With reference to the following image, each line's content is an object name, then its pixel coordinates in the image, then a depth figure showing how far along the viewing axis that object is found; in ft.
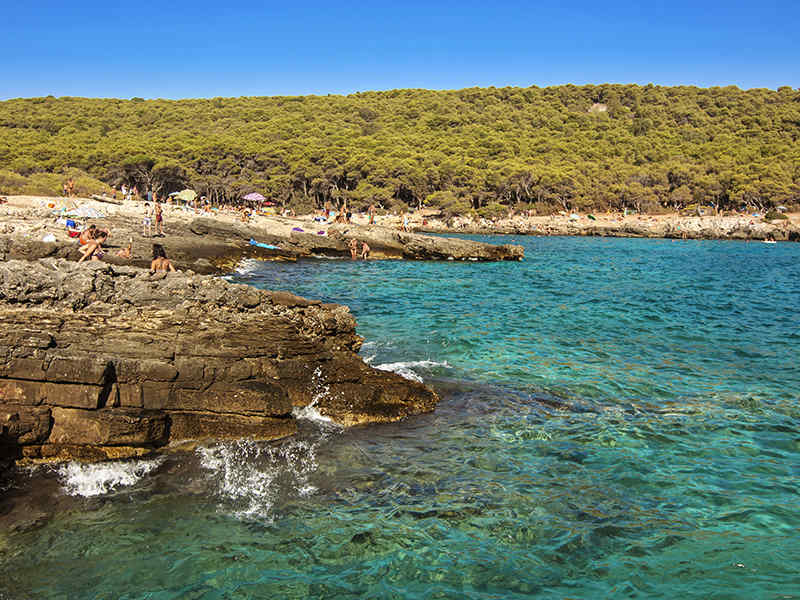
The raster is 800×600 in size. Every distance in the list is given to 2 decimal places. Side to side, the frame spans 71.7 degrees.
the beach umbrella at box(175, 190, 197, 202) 131.03
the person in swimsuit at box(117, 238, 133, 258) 67.75
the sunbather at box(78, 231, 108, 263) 47.39
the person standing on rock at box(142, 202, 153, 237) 93.54
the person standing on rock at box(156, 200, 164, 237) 101.23
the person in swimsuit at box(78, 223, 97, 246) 50.08
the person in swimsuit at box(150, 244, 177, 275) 44.93
